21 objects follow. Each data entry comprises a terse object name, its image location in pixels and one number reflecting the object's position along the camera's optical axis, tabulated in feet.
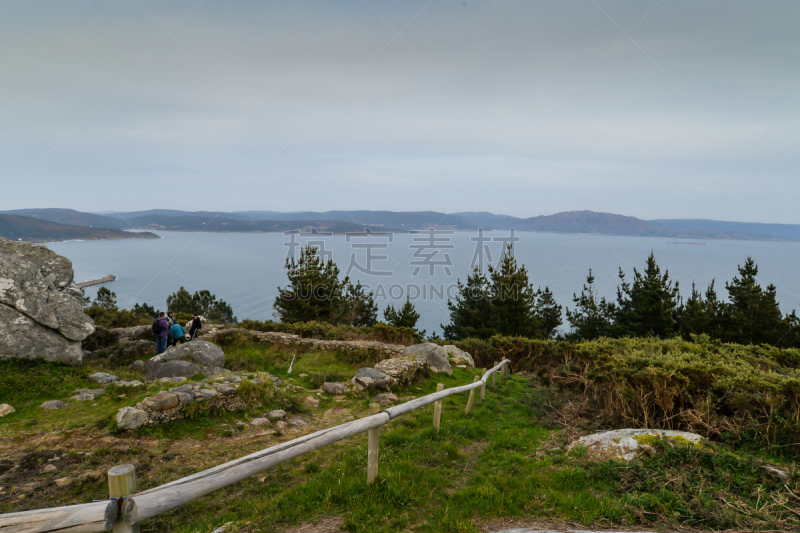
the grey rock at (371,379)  28.67
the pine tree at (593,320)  92.32
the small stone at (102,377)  24.79
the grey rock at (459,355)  45.31
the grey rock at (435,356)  37.83
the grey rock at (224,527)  10.55
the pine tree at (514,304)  82.12
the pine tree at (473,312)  92.64
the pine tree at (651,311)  75.31
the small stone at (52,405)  19.86
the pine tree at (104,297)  85.35
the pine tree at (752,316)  66.71
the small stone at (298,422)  21.27
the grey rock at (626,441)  14.48
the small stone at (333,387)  27.40
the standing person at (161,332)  35.47
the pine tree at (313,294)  80.69
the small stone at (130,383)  22.94
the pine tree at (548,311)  109.60
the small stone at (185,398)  19.62
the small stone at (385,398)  25.99
